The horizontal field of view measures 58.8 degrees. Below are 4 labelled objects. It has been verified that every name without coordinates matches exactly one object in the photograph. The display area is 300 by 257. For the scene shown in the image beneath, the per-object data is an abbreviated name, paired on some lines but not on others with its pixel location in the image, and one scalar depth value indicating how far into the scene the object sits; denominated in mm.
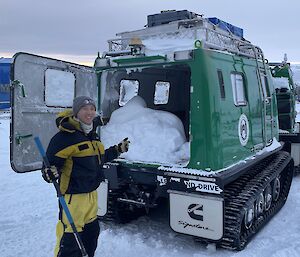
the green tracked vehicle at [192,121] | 3135
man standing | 2459
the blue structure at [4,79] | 17851
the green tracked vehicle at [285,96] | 6721
